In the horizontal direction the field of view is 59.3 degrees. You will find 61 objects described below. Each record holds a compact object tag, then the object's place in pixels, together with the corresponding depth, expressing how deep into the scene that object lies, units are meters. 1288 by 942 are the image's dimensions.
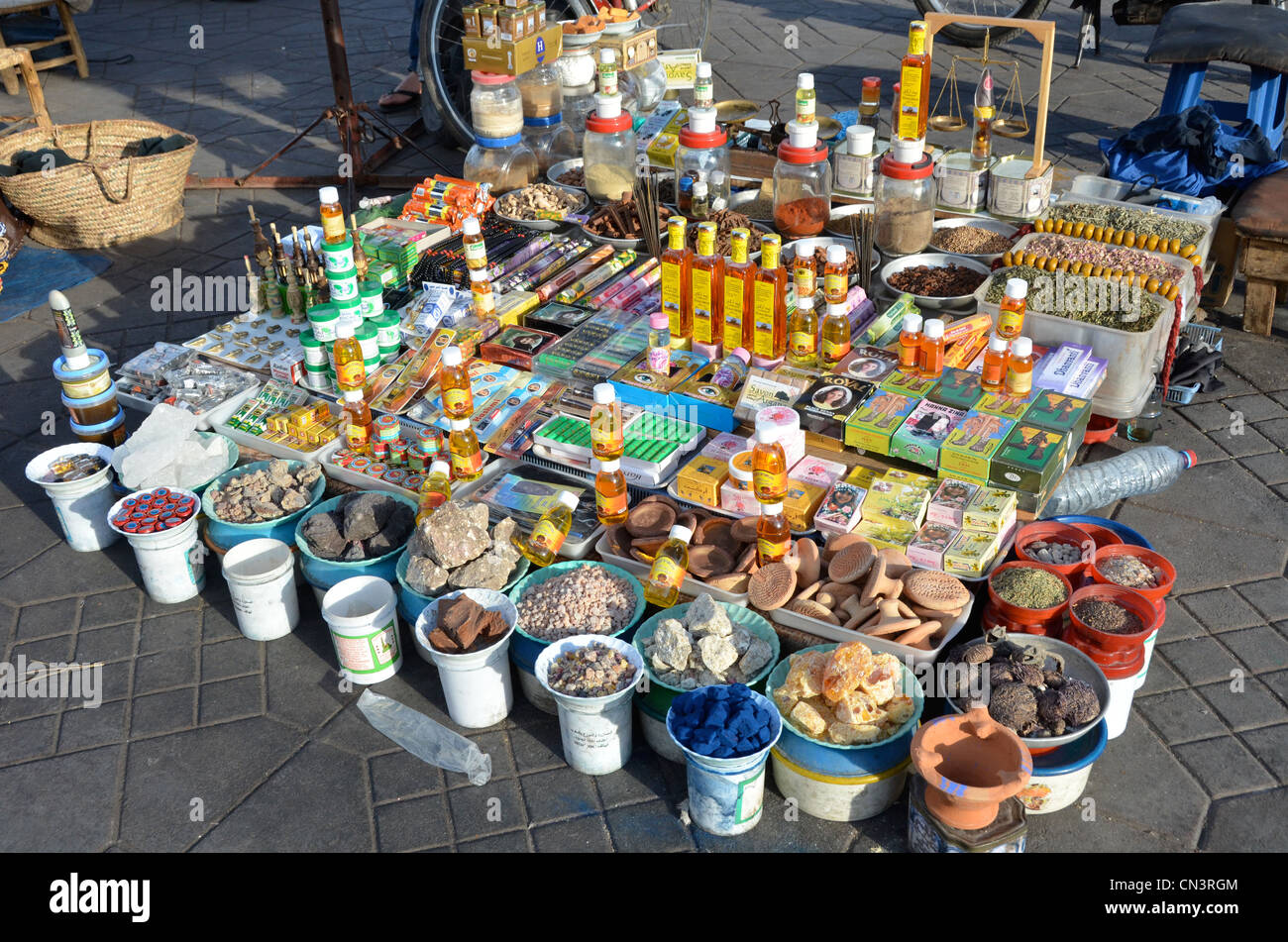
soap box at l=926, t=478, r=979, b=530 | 3.29
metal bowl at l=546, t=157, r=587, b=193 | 5.46
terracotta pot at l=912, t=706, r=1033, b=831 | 2.54
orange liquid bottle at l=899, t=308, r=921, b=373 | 3.66
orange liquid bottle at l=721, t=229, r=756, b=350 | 3.76
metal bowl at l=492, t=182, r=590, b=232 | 4.99
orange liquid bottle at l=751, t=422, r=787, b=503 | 3.18
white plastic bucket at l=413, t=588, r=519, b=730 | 3.01
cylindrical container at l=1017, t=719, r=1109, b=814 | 2.72
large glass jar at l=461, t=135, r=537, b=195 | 5.41
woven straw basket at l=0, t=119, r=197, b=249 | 5.68
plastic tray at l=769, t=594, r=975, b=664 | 2.95
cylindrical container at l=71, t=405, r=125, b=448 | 4.05
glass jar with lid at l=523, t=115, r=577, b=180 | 5.64
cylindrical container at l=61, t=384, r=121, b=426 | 4.01
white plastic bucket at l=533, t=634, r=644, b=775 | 2.87
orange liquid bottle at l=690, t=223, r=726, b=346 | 3.81
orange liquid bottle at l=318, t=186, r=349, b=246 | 4.22
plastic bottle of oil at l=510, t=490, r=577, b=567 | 3.32
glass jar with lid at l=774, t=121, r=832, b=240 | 4.59
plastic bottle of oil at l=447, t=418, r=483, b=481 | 3.67
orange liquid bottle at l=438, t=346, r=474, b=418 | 3.51
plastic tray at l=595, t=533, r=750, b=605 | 3.18
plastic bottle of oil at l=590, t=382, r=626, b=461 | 3.30
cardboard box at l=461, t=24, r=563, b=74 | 5.00
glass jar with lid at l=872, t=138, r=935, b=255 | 4.38
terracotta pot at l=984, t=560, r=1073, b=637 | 3.03
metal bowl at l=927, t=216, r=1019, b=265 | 4.65
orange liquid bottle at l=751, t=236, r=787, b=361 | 3.72
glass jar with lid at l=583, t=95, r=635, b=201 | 4.95
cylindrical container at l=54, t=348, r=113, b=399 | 3.98
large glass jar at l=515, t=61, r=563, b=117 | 5.53
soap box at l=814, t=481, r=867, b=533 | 3.31
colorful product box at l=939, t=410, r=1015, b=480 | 3.36
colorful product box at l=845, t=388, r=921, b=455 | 3.49
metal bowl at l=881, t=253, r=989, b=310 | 4.35
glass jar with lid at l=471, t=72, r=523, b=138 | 5.13
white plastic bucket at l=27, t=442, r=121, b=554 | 3.76
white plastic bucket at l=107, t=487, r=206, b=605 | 3.51
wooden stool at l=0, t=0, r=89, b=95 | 8.01
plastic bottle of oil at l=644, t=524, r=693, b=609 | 3.16
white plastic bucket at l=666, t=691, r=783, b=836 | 2.69
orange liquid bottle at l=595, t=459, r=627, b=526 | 3.43
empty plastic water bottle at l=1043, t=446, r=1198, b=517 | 3.68
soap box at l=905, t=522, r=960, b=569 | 3.20
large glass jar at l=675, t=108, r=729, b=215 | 4.76
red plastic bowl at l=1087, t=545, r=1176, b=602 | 3.11
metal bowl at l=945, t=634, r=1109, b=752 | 2.72
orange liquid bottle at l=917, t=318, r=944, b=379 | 3.66
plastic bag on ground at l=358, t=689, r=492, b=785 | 3.00
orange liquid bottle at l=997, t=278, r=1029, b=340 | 3.60
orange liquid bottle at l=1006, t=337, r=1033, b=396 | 3.52
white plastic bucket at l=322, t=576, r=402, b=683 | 3.18
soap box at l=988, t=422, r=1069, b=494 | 3.29
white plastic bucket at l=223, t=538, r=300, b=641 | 3.38
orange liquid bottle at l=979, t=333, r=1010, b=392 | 3.60
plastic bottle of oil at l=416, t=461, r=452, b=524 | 3.47
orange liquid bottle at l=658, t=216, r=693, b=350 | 3.90
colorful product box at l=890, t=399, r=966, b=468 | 3.43
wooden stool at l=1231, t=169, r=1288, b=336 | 4.55
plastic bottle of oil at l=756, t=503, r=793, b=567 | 3.22
